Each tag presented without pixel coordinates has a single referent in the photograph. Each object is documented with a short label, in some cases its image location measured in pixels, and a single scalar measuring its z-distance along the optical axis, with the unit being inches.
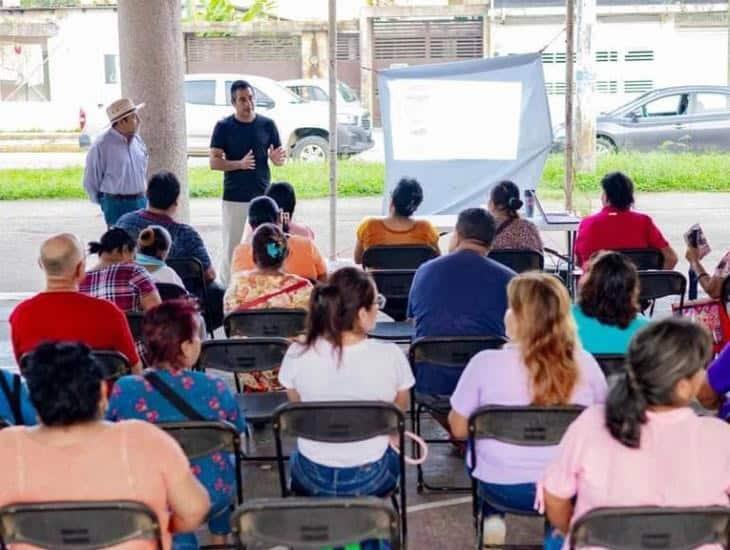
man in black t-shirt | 350.3
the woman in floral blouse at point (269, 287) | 226.5
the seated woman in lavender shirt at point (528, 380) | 161.0
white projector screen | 377.7
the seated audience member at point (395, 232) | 293.9
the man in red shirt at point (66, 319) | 192.1
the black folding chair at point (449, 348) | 195.9
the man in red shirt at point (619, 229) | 287.4
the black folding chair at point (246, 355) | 197.0
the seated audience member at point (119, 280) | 223.8
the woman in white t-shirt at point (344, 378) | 164.7
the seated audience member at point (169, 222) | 273.0
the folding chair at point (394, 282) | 266.2
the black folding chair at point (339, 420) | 156.6
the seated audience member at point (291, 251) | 259.4
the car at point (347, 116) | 754.8
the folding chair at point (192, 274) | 273.0
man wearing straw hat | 347.9
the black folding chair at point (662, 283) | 253.9
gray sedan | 713.0
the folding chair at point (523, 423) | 154.1
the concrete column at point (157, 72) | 391.2
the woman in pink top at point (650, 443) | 123.0
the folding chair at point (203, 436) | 147.3
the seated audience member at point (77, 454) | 125.6
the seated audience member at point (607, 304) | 182.1
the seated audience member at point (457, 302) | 216.7
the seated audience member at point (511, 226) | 287.9
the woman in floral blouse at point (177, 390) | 158.2
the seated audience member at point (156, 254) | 243.3
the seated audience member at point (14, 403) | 161.2
